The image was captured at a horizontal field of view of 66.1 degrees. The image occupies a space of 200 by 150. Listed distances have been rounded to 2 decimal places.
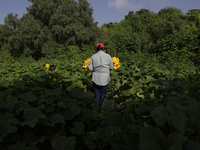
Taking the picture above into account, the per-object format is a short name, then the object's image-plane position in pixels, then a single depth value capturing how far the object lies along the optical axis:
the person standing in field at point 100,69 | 3.61
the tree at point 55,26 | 16.78
